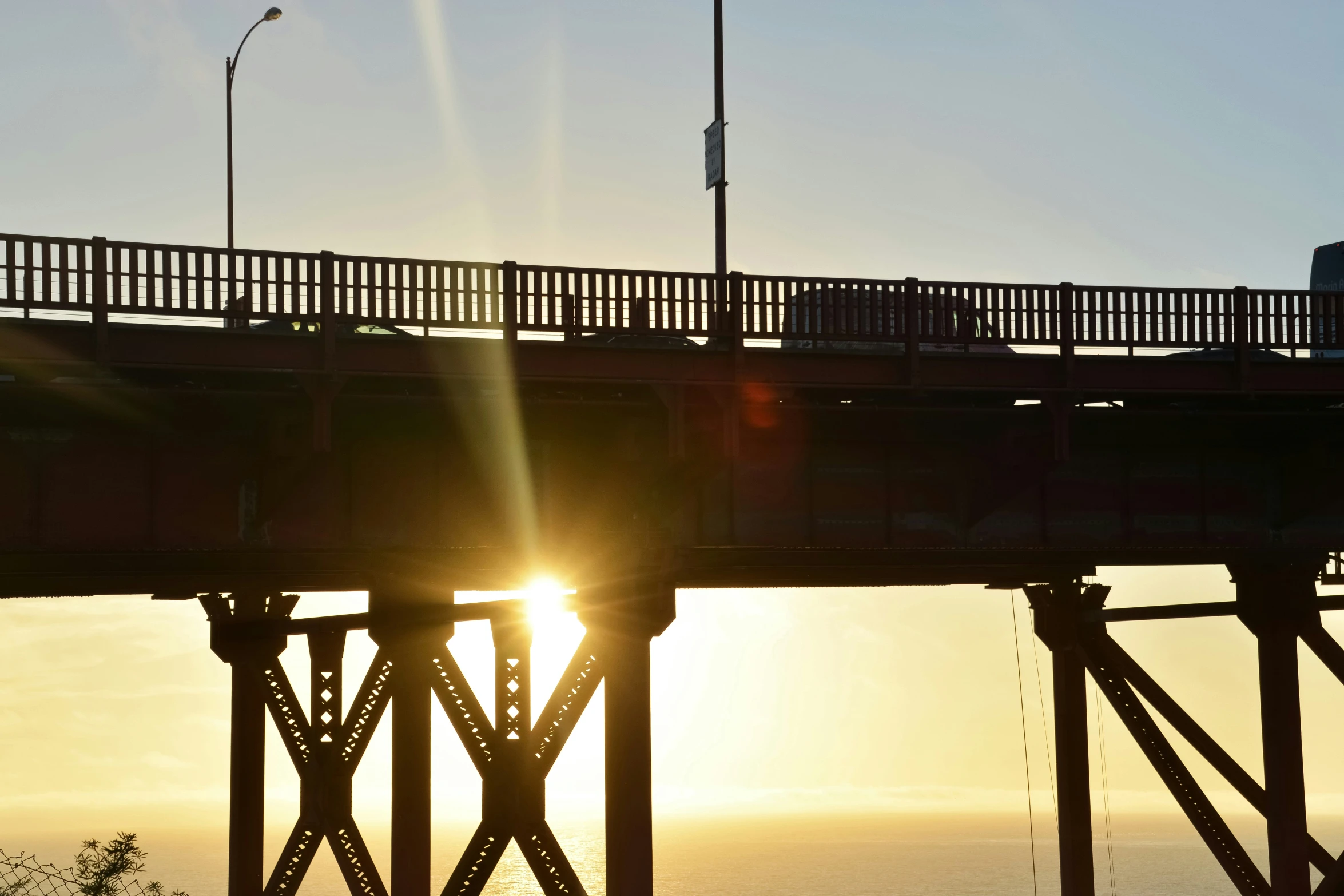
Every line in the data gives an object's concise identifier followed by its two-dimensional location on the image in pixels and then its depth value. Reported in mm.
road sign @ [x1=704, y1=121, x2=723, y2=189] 32188
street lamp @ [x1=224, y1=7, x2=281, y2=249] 43906
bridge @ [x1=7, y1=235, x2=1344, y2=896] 24453
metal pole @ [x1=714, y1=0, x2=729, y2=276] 31422
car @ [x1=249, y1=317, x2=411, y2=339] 24688
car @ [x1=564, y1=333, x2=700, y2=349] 25562
